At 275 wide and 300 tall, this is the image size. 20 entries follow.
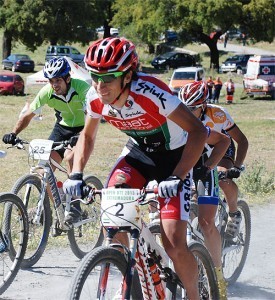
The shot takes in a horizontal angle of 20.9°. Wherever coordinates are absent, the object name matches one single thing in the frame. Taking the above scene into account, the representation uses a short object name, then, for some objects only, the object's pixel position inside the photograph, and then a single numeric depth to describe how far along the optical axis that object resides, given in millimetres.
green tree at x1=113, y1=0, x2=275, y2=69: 55188
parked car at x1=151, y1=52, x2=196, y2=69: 59438
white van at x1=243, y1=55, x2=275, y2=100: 41219
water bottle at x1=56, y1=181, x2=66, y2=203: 7477
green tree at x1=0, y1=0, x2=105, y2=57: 62438
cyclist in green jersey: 7379
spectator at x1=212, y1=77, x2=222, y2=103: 38719
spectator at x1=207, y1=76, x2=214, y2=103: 38162
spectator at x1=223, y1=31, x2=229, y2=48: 75250
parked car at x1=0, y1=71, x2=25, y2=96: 40125
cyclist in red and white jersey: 4387
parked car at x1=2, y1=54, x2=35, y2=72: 55406
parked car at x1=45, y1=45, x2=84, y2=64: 56700
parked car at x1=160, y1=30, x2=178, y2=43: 76312
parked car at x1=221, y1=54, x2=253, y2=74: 56594
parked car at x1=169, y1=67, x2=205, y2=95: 39188
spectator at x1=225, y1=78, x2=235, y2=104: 38312
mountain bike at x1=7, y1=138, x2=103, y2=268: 7074
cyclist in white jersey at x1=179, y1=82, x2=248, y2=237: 6176
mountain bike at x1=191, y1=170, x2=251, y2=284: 6766
